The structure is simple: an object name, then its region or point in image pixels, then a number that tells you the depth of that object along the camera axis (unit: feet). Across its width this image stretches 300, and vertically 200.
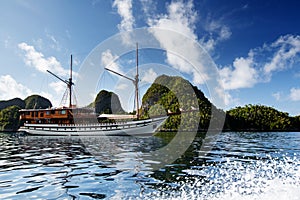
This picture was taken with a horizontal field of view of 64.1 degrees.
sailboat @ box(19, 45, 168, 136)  151.02
